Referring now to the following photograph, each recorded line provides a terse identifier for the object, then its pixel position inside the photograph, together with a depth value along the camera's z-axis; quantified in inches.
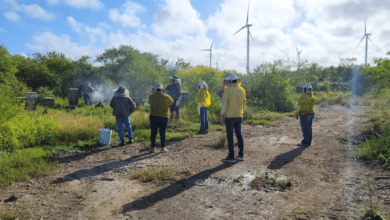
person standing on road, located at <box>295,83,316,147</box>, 336.5
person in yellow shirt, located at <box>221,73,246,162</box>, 269.9
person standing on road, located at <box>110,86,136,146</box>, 335.6
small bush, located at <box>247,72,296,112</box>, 719.7
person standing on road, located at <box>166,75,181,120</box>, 447.8
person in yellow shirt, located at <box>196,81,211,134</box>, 401.7
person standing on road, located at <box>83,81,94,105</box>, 784.3
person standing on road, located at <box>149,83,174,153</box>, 303.0
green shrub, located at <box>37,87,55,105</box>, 774.1
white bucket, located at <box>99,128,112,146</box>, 338.0
